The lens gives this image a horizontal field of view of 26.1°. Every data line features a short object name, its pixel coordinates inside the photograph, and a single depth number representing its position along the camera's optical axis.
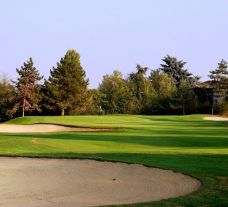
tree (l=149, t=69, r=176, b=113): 80.88
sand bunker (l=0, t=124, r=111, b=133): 39.03
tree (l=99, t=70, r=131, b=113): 87.31
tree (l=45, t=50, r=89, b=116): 74.62
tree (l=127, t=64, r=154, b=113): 85.50
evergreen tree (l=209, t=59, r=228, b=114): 81.12
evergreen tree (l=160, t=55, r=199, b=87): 108.56
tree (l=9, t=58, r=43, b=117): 74.62
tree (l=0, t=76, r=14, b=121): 80.02
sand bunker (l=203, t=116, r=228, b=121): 65.18
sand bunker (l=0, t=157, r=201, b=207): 9.94
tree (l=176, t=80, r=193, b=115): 78.75
